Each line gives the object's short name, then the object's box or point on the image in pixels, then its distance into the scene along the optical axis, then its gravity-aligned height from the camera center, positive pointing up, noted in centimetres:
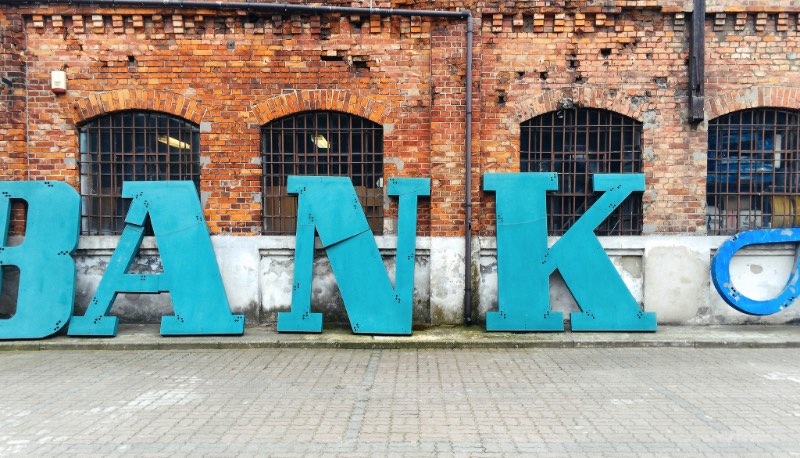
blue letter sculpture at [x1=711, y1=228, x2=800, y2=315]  777 -80
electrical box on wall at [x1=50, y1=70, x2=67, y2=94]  779 +215
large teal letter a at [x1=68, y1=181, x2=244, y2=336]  748 -65
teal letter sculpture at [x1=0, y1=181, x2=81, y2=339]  741 -43
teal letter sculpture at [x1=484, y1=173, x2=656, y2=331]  769 -69
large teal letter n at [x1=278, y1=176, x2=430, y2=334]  758 -53
